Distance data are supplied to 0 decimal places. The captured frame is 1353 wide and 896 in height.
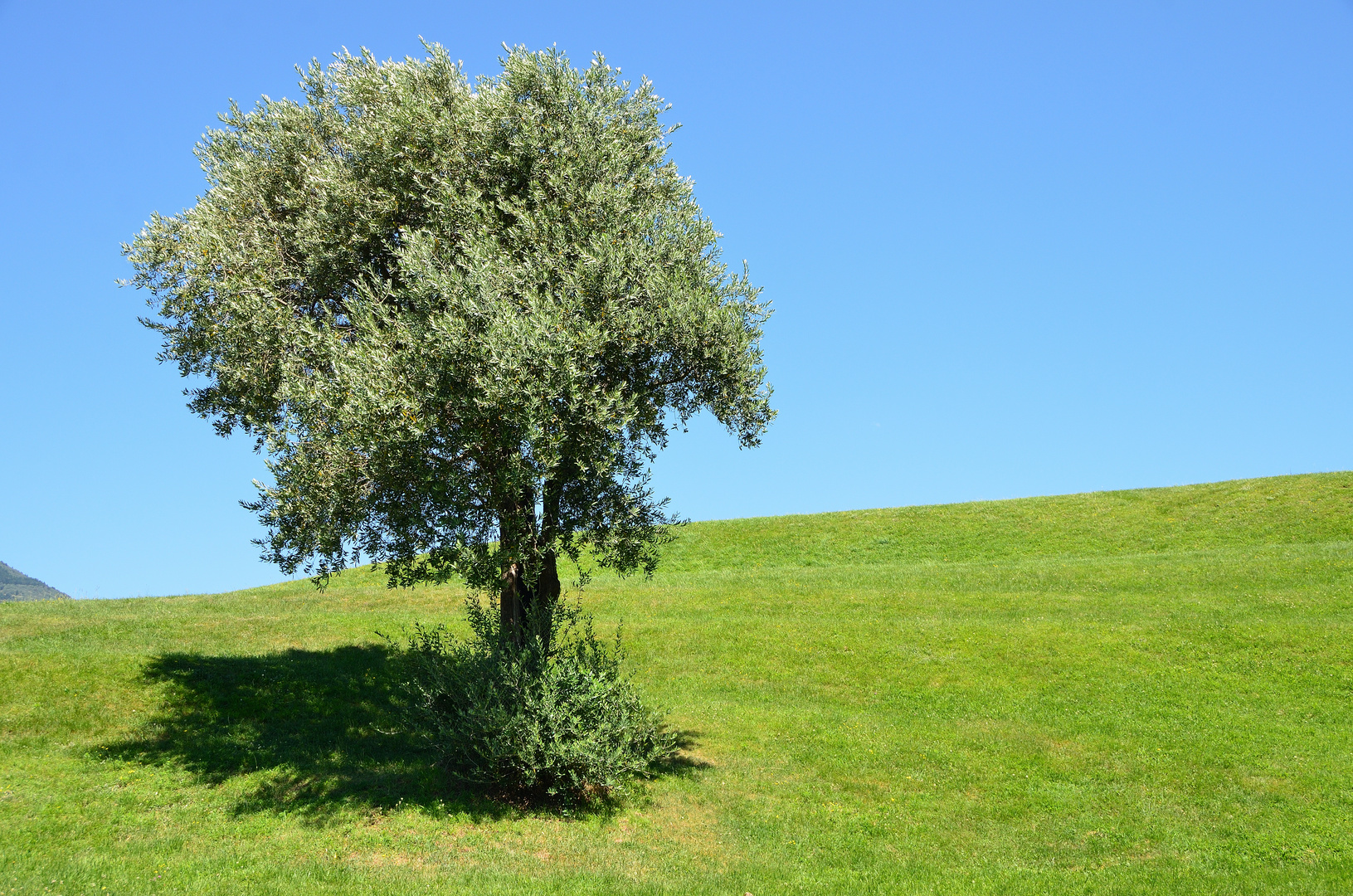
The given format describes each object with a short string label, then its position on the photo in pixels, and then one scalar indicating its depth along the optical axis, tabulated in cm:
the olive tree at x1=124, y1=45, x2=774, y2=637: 2102
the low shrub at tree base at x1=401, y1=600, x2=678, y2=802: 2173
